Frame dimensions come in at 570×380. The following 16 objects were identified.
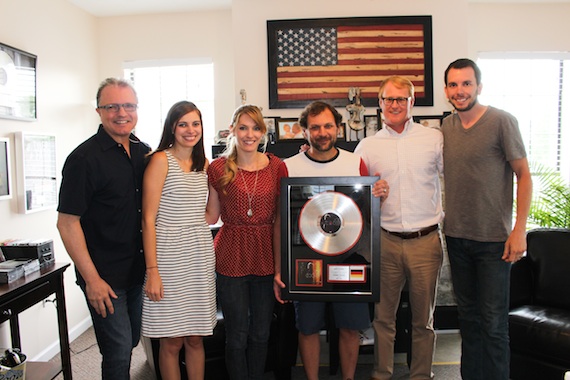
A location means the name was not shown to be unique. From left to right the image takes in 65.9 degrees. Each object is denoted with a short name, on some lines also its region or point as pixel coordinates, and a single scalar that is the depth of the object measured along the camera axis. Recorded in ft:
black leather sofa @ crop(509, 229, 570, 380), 8.20
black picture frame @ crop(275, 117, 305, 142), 12.85
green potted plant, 12.97
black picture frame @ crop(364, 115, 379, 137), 12.85
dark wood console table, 7.09
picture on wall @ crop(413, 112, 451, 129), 12.76
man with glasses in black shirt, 5.93
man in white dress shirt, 7.51
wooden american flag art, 12.76
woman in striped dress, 6.41
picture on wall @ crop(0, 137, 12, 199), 9.78
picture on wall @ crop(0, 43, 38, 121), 9.86
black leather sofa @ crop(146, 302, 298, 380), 8.73
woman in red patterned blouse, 6.79
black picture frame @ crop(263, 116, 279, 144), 12.73
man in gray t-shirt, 7.06
